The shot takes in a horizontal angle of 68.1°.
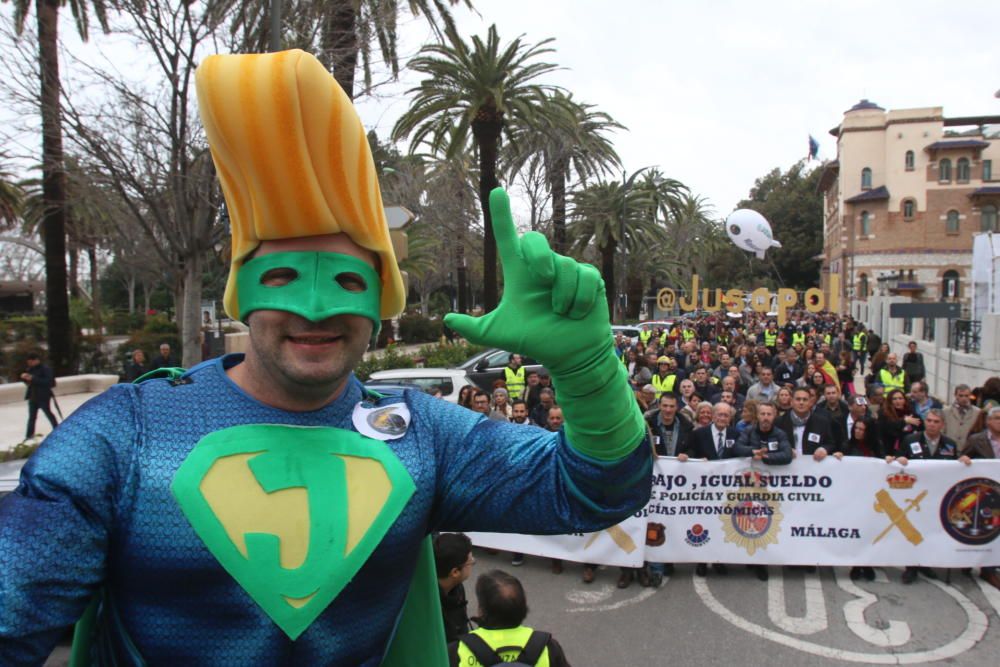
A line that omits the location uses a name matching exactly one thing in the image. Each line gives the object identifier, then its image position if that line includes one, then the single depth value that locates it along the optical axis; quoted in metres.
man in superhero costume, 1.57
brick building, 44.75
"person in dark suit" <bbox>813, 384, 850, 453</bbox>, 7.22
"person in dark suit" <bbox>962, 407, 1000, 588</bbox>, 6.49
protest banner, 6.23
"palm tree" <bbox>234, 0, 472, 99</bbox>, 10.48
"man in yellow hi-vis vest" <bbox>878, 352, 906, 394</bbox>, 10.58
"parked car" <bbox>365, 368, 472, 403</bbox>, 11.51
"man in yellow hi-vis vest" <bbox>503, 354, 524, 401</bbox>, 11.11
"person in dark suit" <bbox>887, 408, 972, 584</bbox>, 6.56
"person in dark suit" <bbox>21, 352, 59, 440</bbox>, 11.38
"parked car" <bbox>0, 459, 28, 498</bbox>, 4.55
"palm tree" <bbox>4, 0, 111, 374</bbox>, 10.39
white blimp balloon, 26.11
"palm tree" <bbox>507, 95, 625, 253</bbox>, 22.83
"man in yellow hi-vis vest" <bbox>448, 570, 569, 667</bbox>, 2.81
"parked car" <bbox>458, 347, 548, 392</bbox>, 13.41
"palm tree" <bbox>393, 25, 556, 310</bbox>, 17.83
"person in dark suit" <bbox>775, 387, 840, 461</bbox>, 6.88
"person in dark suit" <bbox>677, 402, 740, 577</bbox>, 6.60
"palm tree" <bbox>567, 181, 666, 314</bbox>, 27.28
